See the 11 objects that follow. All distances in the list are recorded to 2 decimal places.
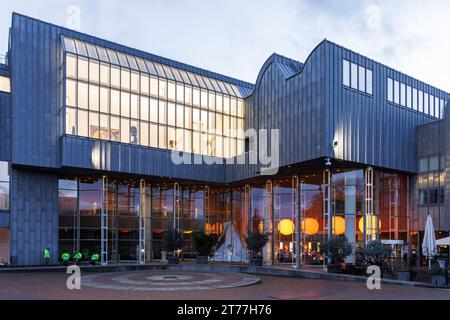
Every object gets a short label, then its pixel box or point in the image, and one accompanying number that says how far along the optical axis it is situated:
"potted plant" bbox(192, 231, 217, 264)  39.53
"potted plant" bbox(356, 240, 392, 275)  28.00
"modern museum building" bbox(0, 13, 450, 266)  35.78
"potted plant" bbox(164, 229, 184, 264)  40.09
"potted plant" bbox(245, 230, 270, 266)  37.31
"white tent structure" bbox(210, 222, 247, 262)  44.94
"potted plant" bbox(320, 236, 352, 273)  30.39
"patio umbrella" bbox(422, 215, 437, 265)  29.52
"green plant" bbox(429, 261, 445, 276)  24.66
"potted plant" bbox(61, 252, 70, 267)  38.72
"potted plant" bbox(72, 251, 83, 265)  39.09
